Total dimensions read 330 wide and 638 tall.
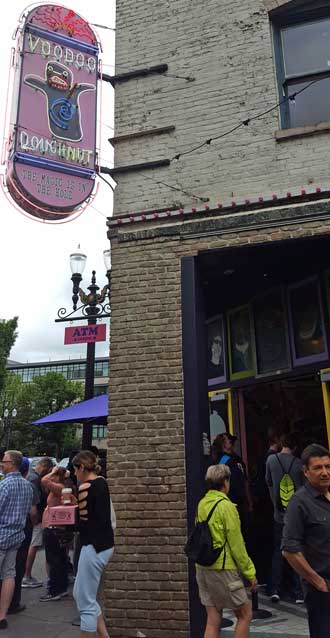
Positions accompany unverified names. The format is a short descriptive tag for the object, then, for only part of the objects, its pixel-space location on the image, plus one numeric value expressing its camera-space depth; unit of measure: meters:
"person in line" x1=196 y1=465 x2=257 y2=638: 3.77
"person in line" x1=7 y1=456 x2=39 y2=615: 5.94
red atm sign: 8.93
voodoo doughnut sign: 6.06
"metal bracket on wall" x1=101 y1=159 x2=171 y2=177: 6.36
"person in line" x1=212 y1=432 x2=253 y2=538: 5.72
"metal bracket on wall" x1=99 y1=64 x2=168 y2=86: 6.71
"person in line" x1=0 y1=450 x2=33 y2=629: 5.30
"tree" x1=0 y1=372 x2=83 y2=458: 49.53
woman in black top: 4.12
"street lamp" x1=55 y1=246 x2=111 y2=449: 10.09
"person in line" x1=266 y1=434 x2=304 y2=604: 5.68
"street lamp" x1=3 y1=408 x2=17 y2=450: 46.83
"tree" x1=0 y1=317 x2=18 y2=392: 27.59
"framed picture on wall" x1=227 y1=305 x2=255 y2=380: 7.47
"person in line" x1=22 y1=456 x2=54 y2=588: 7.14
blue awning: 9.24
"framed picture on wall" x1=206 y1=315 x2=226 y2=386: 8.04
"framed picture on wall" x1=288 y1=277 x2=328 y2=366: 6.38
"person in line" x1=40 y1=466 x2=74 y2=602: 6.48
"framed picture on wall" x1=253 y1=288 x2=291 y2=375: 6.91
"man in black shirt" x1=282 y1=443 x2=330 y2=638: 2.89
